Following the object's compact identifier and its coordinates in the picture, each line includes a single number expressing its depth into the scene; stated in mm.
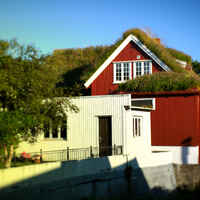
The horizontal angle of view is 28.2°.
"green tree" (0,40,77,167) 14768
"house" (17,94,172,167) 20781
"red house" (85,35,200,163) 23375
